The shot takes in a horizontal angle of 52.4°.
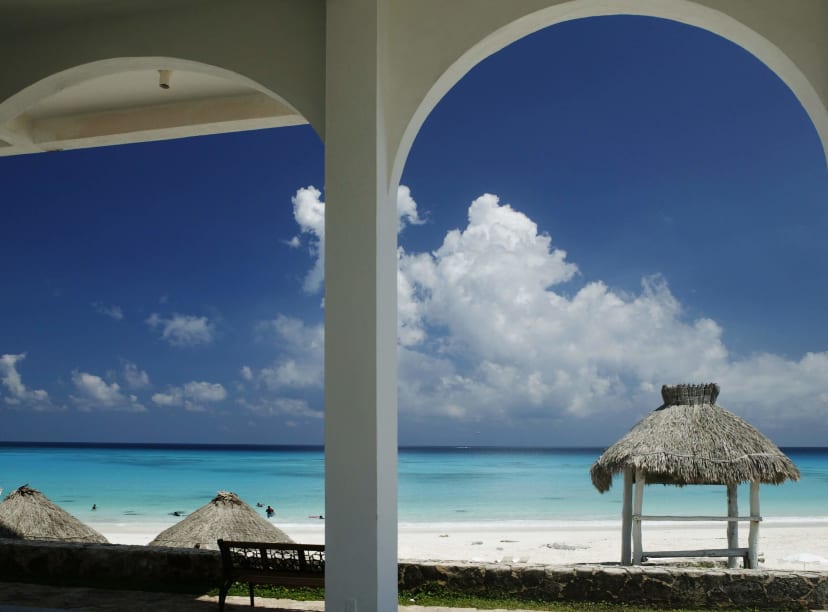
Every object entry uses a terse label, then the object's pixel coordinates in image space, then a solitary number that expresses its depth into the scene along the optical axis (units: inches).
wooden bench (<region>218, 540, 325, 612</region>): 210.1
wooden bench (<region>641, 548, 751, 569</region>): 327.0
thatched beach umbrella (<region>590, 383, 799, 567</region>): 326.6
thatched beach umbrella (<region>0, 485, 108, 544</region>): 324.5
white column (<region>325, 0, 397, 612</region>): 147.9
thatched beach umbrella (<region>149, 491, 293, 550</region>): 301.9
